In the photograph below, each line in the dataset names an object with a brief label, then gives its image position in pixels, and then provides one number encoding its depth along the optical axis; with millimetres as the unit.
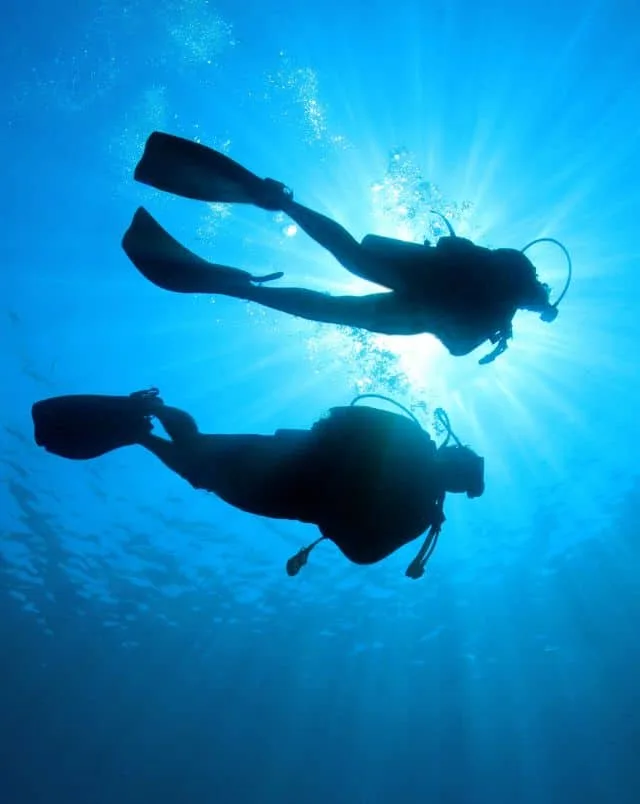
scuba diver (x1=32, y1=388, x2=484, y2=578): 3346
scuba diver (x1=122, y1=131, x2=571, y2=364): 3221
